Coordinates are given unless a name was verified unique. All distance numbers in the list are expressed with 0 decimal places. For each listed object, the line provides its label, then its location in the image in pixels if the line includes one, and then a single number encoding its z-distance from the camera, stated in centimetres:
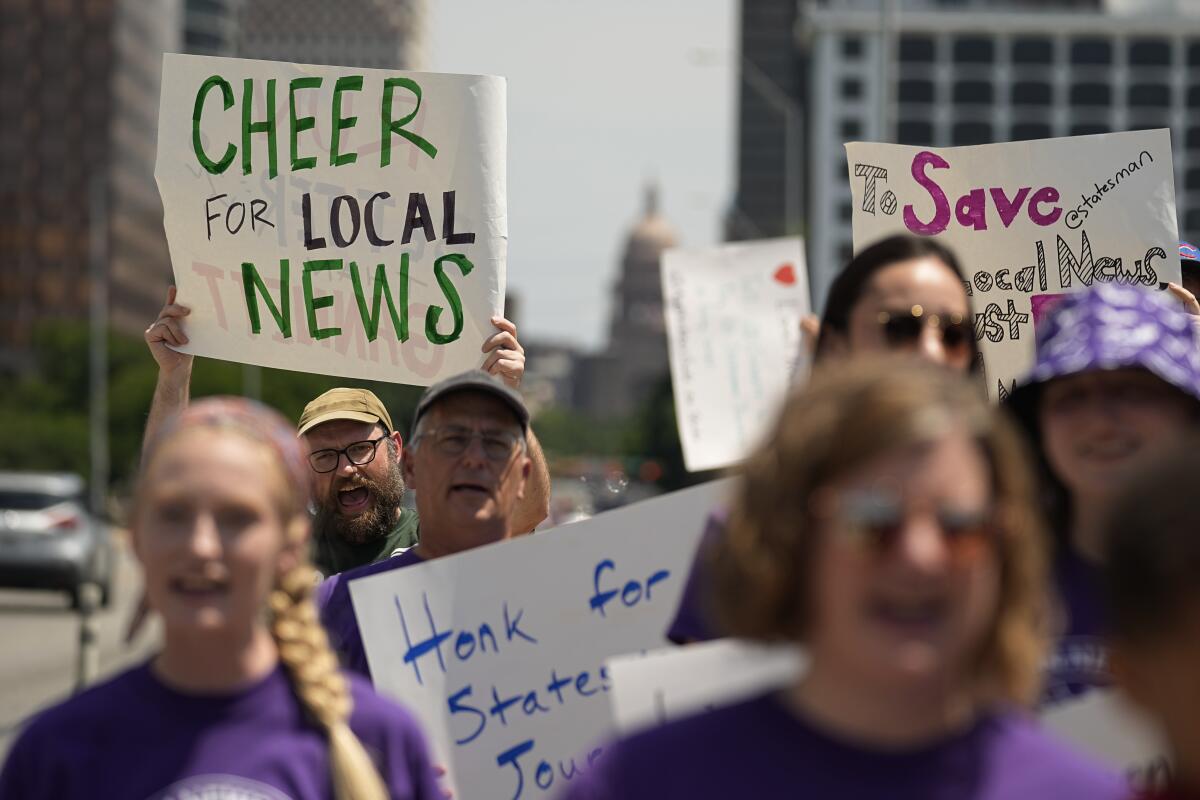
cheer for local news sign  523
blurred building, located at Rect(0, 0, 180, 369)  11544
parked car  2459
